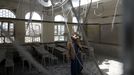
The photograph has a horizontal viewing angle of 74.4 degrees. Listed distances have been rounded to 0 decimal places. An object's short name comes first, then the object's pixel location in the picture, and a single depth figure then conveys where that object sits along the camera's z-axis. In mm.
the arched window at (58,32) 5019
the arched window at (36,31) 4456
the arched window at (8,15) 4063
